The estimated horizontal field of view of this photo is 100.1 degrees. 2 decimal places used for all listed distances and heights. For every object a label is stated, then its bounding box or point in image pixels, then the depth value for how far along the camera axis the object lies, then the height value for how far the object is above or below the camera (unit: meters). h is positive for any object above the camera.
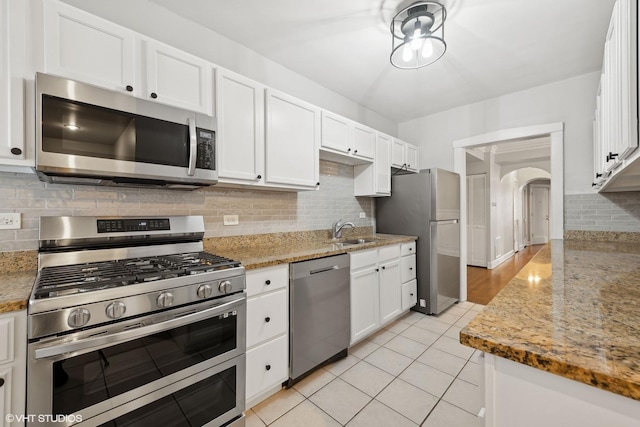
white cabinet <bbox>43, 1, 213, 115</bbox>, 1.30 +0.85
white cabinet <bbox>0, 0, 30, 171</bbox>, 1.18 +0.59
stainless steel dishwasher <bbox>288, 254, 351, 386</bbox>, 1.86 -0.76
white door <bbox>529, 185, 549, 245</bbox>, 9.70 -0.15
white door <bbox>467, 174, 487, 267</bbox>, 5.75 -0.19
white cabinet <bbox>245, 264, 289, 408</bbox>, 1.63 -0.76
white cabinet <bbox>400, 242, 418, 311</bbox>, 3.00 -0.73
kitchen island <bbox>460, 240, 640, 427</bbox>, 0.52 -0.31
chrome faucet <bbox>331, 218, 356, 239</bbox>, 2.95 -0.18
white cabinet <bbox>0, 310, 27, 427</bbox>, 0.95 -0.54
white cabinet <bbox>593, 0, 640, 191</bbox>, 0.99 +0.52
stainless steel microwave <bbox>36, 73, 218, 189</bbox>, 1.25 +0.40
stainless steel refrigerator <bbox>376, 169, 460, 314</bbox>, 3.12 -0.17
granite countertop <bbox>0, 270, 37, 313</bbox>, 0.95 -0.31
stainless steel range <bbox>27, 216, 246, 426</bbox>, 1.02 -0.51
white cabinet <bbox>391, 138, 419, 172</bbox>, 3.50 +0.77
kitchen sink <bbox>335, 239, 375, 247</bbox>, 2.90 -0.32
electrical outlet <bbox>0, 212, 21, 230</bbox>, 1.38 -0.04
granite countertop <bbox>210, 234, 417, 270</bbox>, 1.74 -0.30
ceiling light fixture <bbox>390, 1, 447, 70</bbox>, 1.85 +1.38
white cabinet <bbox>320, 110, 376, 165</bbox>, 2.60 +0.75
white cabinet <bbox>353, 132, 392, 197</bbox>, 3.20 +0.47
